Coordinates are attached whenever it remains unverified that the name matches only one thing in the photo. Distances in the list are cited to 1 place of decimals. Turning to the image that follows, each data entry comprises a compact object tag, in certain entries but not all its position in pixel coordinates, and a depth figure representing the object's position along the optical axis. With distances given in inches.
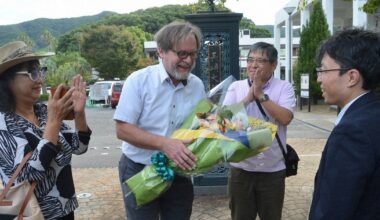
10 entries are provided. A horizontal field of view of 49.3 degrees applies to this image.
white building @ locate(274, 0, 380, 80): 625.3
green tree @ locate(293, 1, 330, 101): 813.2
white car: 1125.1
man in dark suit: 64.4
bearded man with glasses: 98.7
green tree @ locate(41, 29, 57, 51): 3257.9
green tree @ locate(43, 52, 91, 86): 2075.8
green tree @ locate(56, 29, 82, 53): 2910.9
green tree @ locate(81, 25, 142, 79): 2030.0
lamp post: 928.7
